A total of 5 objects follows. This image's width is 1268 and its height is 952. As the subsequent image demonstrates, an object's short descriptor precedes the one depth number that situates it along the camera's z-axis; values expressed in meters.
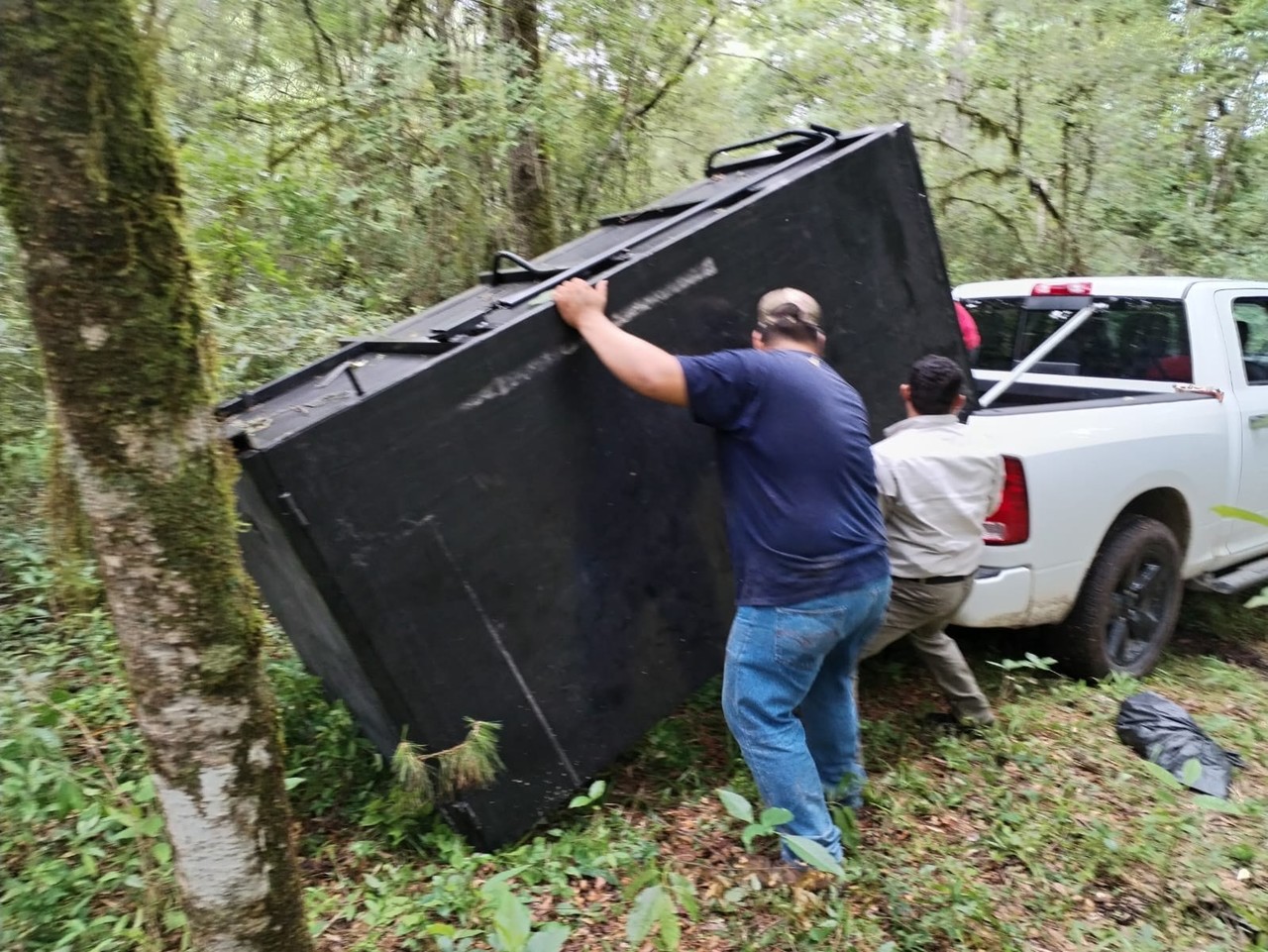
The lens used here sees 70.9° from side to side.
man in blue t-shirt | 2.57
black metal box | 2.39
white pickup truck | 3.63
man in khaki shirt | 3.19
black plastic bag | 3.32
